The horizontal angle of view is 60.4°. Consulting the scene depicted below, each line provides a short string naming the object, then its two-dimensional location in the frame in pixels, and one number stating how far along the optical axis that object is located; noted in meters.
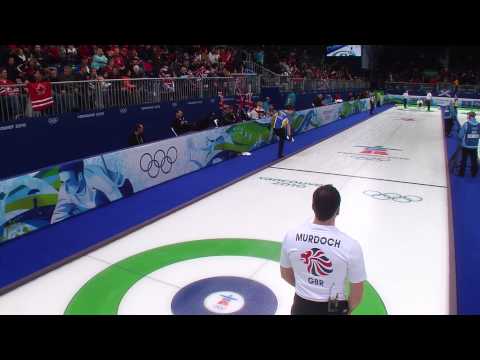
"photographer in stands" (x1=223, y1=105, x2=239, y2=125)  17.02
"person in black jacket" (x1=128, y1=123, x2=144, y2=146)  11.64
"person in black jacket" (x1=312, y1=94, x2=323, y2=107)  28.30
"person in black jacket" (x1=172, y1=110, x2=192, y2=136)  14.61
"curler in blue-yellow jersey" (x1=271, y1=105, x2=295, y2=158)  14.45
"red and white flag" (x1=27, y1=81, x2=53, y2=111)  10.41
